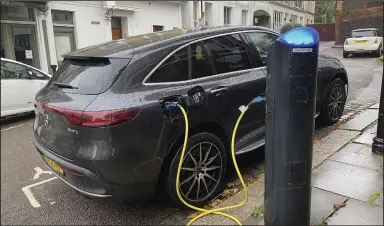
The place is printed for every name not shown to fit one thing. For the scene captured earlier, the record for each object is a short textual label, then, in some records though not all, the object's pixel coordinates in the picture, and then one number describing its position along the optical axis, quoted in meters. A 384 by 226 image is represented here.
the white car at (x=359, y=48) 12.73
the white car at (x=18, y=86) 6.86
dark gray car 2.69
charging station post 2.15
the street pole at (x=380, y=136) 3.69
